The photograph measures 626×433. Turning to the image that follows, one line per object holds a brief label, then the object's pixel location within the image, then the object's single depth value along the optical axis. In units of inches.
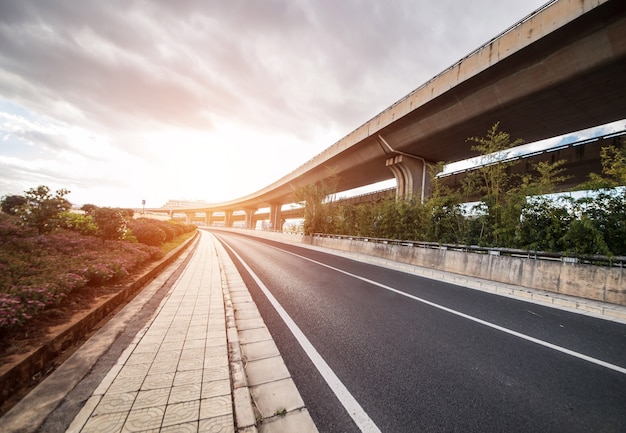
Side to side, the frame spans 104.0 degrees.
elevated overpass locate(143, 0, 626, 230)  366.6
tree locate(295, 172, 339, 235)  943.7
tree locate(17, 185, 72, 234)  256.7
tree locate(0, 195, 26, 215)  426.0
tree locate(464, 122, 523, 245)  342.3
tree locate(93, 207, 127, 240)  348.2
